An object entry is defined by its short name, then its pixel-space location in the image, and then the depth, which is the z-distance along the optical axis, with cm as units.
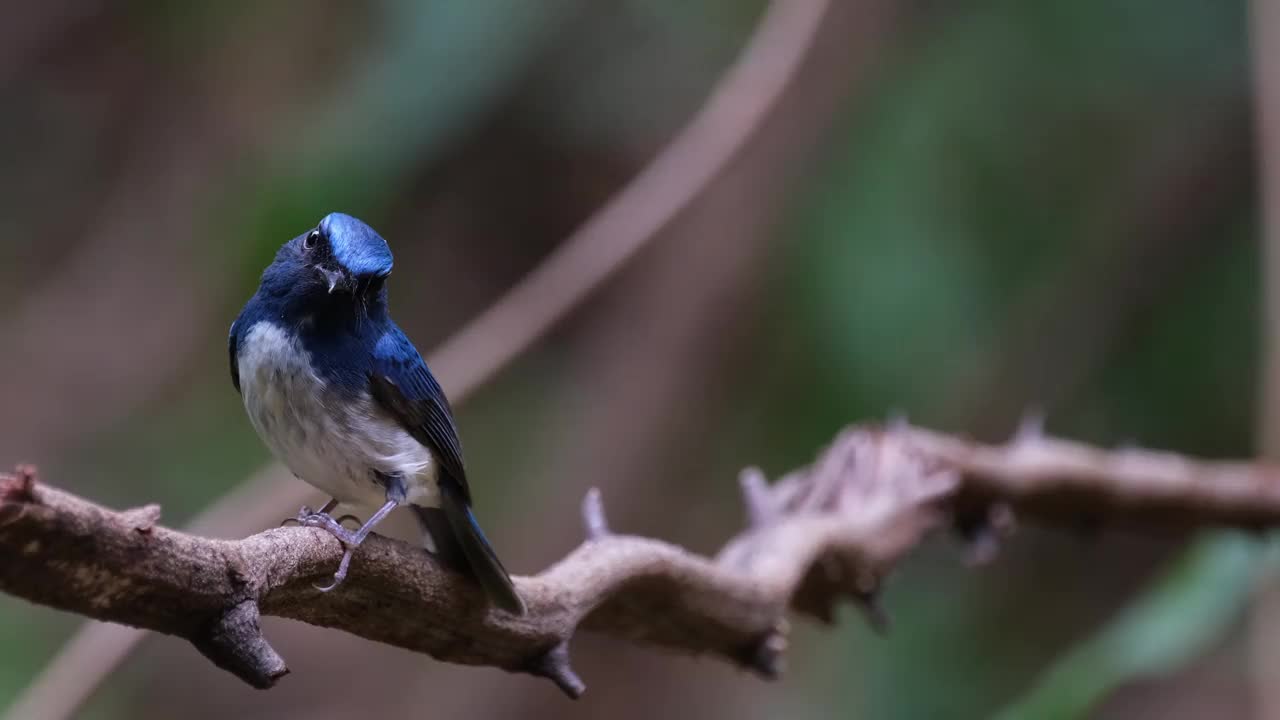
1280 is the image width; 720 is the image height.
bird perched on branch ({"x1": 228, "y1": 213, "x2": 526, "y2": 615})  515
